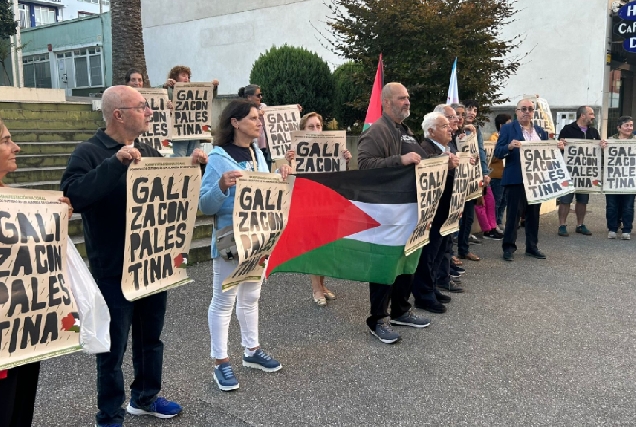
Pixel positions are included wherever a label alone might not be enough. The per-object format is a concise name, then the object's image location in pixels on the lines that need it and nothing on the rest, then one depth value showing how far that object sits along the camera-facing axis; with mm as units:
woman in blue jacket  3770
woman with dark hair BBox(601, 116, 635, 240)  9102
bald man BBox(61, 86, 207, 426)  2980
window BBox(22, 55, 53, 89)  34750
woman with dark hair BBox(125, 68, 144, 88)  7055
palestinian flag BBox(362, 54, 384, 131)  6984
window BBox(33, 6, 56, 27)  49062
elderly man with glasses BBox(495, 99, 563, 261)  7719
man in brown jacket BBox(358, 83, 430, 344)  4836
